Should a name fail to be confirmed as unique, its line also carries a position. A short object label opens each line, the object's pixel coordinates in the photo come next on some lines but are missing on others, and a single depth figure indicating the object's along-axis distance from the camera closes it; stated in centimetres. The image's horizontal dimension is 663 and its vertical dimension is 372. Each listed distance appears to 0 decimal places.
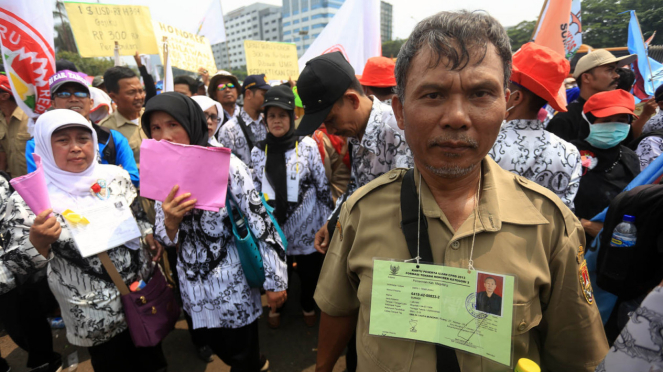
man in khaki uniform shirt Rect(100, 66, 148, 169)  360
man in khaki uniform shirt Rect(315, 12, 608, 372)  96
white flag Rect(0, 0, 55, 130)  260
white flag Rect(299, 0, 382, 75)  482
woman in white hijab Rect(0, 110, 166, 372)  188
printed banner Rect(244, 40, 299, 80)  593
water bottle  170
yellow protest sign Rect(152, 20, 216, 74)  500
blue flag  473
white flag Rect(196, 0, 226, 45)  639
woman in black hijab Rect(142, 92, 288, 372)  193
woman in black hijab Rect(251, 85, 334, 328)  303
